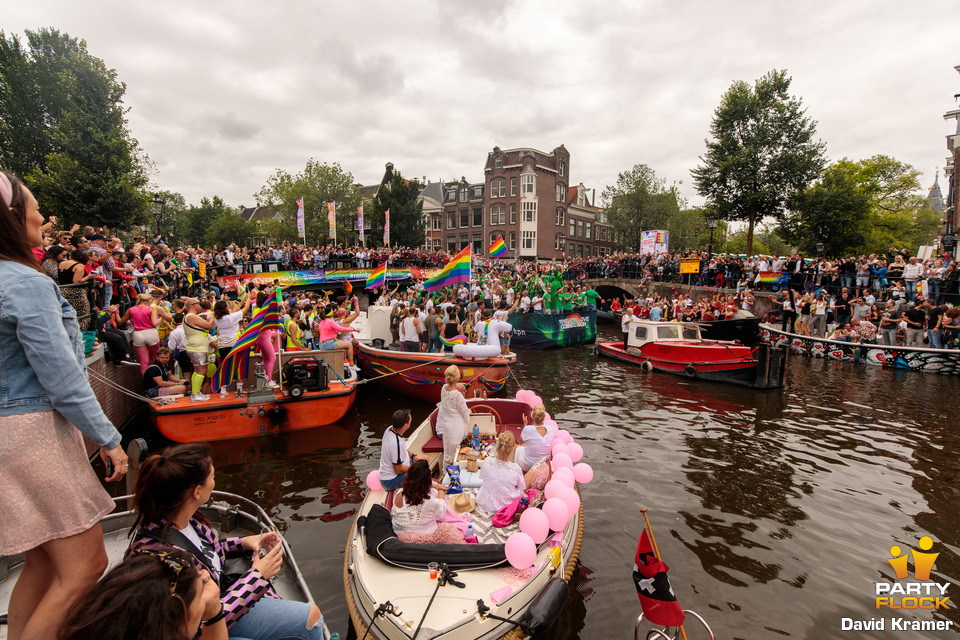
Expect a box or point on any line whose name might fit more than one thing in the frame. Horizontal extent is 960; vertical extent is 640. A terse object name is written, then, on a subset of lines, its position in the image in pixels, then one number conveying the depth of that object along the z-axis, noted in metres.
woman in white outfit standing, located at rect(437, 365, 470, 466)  7.29
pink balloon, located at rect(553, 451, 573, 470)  6.14
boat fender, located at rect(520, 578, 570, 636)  3.93
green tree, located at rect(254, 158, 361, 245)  47.94
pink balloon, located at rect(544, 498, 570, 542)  4.86
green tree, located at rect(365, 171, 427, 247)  50.58
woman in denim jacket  1.96
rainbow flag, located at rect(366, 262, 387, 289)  17.44
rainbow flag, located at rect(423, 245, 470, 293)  14.34
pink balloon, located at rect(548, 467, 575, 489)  5.58
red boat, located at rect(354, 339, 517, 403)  11.71
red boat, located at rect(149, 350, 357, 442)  8.75
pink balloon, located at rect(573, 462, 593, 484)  6.24
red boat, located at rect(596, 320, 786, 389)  14.00
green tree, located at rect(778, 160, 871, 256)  30.69
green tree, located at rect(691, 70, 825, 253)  32.38
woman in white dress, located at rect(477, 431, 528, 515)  5.41
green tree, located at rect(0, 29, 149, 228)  22.81
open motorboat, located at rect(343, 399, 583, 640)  3.79
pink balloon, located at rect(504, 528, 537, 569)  4.29
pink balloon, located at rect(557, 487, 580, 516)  5.20
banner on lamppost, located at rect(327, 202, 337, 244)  32.69
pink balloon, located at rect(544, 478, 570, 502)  5.32
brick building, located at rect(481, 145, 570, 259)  55.56
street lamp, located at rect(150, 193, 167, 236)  16.58
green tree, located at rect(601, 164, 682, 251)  53.53
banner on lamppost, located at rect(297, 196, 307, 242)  33.44
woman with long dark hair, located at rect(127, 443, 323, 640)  2.37
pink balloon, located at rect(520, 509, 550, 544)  4.67
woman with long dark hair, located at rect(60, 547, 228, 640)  1.50
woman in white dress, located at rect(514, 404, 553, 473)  6.46
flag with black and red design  3.91
